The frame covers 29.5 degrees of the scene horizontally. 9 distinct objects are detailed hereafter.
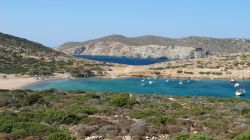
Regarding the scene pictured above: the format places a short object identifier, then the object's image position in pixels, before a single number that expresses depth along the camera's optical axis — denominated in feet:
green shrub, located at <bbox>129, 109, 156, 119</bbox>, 95.56
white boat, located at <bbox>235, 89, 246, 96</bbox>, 258.47
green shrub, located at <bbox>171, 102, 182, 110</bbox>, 120.57
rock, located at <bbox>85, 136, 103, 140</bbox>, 72.64
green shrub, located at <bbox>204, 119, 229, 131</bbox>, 82.69
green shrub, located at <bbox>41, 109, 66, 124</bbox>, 87.76
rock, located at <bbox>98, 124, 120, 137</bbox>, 75.41
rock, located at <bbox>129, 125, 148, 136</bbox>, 75.15
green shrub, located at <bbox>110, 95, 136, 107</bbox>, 118.83
